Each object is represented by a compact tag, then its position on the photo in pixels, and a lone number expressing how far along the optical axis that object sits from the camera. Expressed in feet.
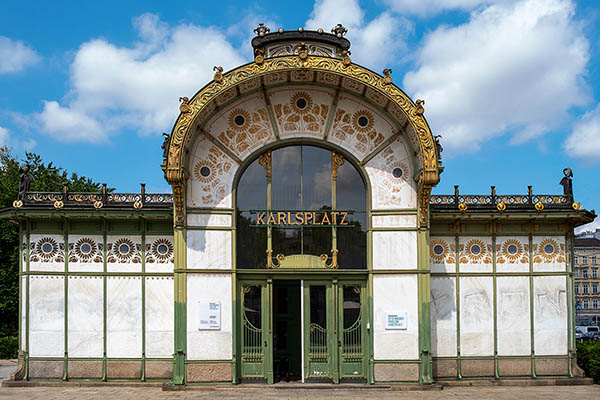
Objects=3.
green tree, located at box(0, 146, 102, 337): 79.92
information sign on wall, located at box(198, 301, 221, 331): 44.34
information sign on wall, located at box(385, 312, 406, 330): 44.91
